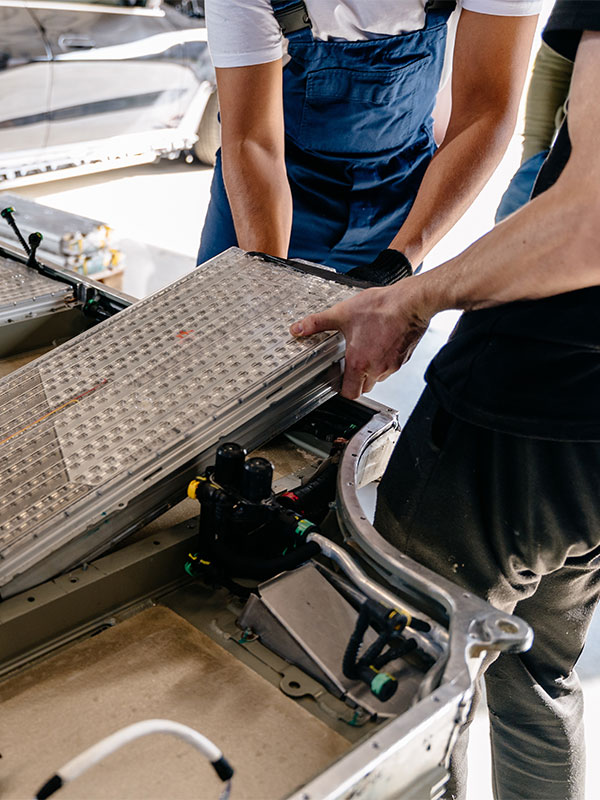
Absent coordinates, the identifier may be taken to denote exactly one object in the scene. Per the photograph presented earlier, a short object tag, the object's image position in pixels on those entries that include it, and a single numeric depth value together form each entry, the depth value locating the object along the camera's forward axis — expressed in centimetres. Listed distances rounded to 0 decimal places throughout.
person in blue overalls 152
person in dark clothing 81
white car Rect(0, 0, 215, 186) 398
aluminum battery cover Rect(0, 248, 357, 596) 92
